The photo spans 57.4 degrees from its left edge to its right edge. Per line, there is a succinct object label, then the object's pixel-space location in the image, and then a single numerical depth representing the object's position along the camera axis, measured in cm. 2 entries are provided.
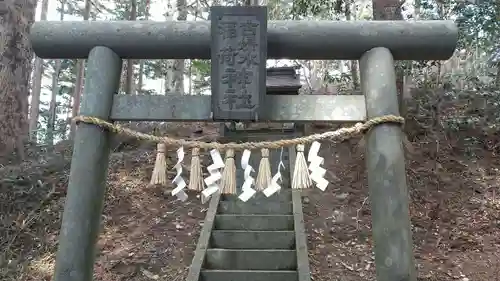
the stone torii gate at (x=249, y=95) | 258
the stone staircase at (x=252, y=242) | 452
